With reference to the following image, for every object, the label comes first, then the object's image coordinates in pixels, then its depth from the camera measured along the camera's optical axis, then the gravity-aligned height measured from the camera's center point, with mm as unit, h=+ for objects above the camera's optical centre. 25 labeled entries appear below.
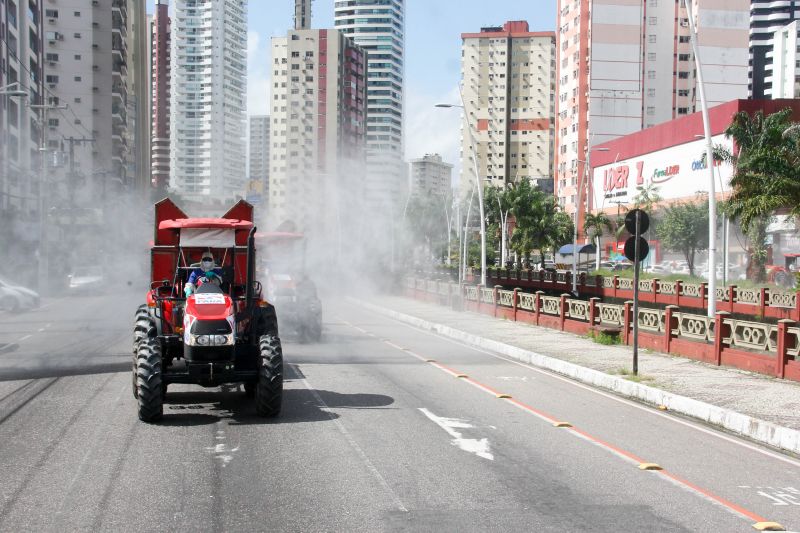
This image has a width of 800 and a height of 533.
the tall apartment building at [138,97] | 138375 +26580
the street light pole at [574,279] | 48553 -1701
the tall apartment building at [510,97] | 178125 +32692
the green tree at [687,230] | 68562 +1734
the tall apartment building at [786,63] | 152250 +34487
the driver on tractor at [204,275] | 12477 -448
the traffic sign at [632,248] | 17281 +53
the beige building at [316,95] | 137875 +27470
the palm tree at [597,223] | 81000 +2631
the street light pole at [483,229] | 38403 +929
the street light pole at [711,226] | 22766 +691
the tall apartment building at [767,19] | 179500 +51621
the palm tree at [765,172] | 33938 +3416
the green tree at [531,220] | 79625 +2761
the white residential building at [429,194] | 99425 +6693
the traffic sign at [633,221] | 17359 +604
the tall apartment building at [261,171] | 183812 +16798
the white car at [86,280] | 48719 -2088
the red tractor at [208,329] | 11531 -1203
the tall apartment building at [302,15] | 189125 +52096
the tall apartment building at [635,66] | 112000 +24807
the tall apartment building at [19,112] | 52188 +10657
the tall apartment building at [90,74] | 106188 +21658
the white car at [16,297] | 36781 -2396
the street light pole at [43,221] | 45719 +1200
